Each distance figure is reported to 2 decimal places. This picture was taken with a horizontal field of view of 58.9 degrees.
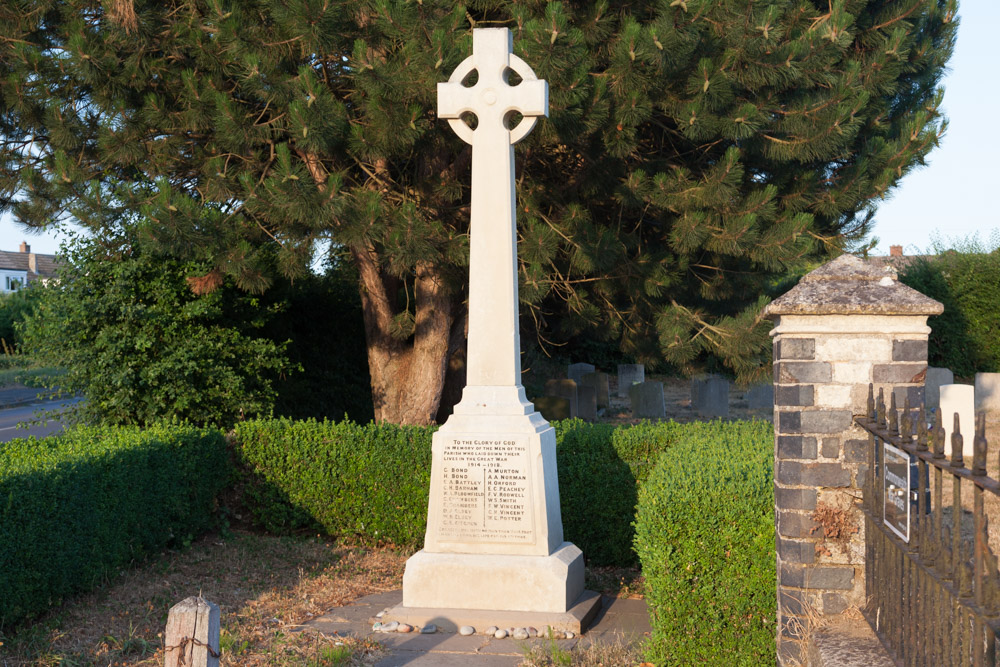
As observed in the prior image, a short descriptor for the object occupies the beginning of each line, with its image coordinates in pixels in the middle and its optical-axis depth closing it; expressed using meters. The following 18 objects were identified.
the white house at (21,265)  55.00
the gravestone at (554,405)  14.70
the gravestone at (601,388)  17.31
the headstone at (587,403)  15.89
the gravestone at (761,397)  17.03
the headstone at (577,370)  18.27
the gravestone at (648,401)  15.66
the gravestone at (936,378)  15.62
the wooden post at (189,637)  3.40
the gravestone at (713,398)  16.45
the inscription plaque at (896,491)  3.23
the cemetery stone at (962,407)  9.09
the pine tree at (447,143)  7.18
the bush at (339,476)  7.33
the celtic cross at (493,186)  5.94
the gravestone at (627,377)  20.09
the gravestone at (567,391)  16.02
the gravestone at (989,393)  14.02
